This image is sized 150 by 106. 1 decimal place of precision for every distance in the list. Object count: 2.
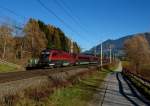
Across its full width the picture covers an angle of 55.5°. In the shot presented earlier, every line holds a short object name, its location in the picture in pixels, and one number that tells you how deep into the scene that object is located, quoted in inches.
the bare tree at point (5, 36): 1523.9
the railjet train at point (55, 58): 937.2
